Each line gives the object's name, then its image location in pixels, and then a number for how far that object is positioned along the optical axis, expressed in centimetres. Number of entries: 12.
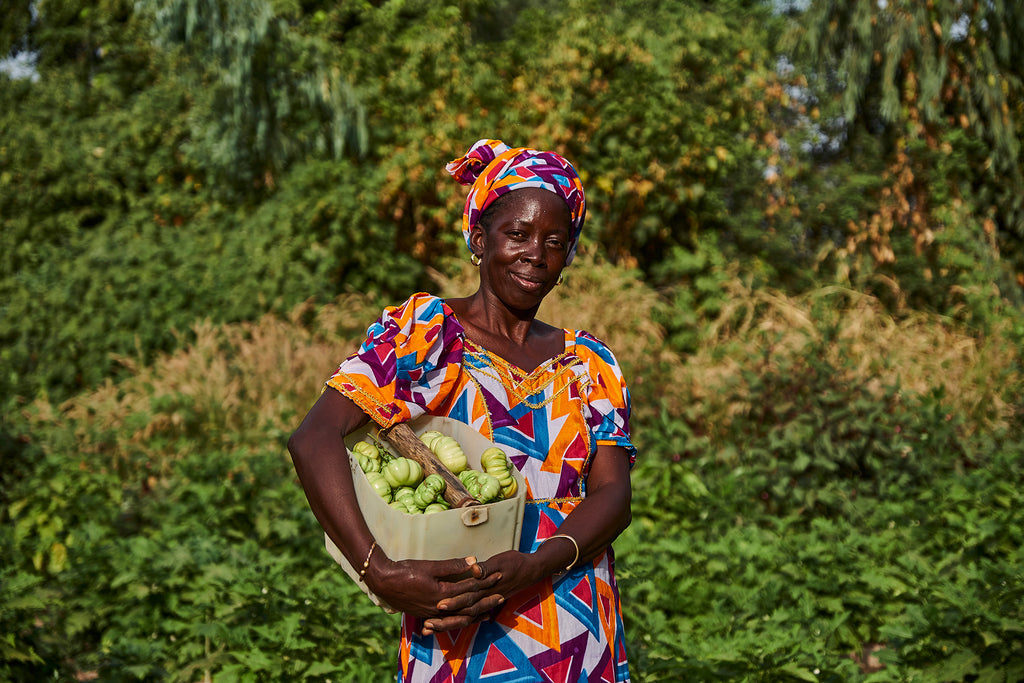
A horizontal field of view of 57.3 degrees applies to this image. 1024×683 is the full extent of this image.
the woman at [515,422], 181
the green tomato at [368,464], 184
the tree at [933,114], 883
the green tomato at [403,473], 180
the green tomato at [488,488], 176
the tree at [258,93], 867
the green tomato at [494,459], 184
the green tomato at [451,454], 184
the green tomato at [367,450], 189
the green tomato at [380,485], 178
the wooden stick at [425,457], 174
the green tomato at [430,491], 174
